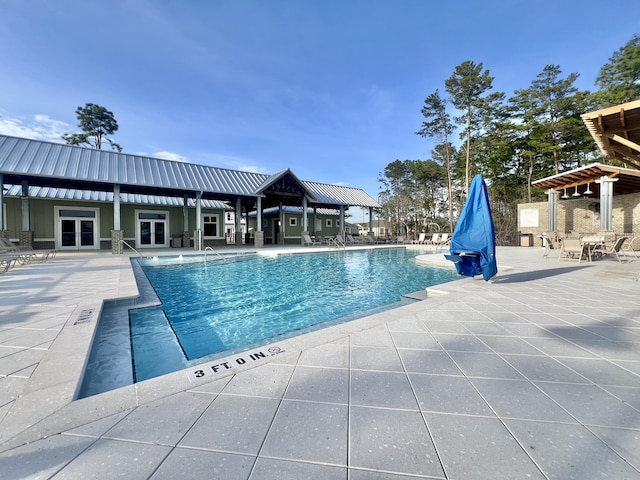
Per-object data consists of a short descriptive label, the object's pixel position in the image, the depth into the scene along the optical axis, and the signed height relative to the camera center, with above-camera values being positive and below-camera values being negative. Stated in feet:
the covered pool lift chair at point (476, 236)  16.29 -0.09
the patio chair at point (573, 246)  26.96 -1.13
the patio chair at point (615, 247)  26.71 -1.22
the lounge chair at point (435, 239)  64.84 -1.05
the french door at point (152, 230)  55.77 +1.00
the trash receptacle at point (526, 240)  53.57 -1.07
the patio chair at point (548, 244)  32.91 -1.14
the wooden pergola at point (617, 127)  14.30 +6.24
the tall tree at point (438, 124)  81.82 +33.94
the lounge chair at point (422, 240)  70.26 -1.38
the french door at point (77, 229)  48.52 +1.03
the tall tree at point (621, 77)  64.62 +39.71
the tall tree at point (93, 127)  90.79 +36.66
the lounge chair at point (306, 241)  59.36 -1.37
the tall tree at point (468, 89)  69.46 +37.39
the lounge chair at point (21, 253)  25.11 -1.64
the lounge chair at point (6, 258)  21.94 -1.90
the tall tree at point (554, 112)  72.54 +33.57
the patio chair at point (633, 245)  39.82 -1.74
